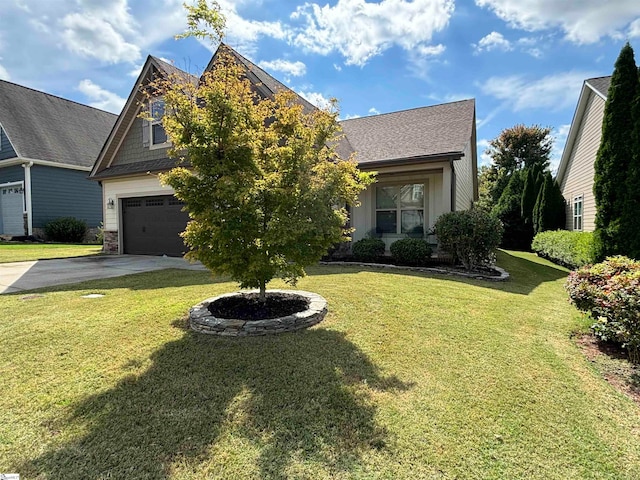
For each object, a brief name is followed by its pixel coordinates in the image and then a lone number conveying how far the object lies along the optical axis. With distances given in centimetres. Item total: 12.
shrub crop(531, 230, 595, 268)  895
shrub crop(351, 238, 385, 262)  1016
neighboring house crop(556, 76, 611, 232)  1229
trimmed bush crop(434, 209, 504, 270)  850
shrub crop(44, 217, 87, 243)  1770
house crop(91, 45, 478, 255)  1067
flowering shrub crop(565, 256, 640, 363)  354
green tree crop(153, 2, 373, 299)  405
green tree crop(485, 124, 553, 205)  3109
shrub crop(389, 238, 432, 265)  941
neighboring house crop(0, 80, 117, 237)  1753
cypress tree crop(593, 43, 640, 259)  716
